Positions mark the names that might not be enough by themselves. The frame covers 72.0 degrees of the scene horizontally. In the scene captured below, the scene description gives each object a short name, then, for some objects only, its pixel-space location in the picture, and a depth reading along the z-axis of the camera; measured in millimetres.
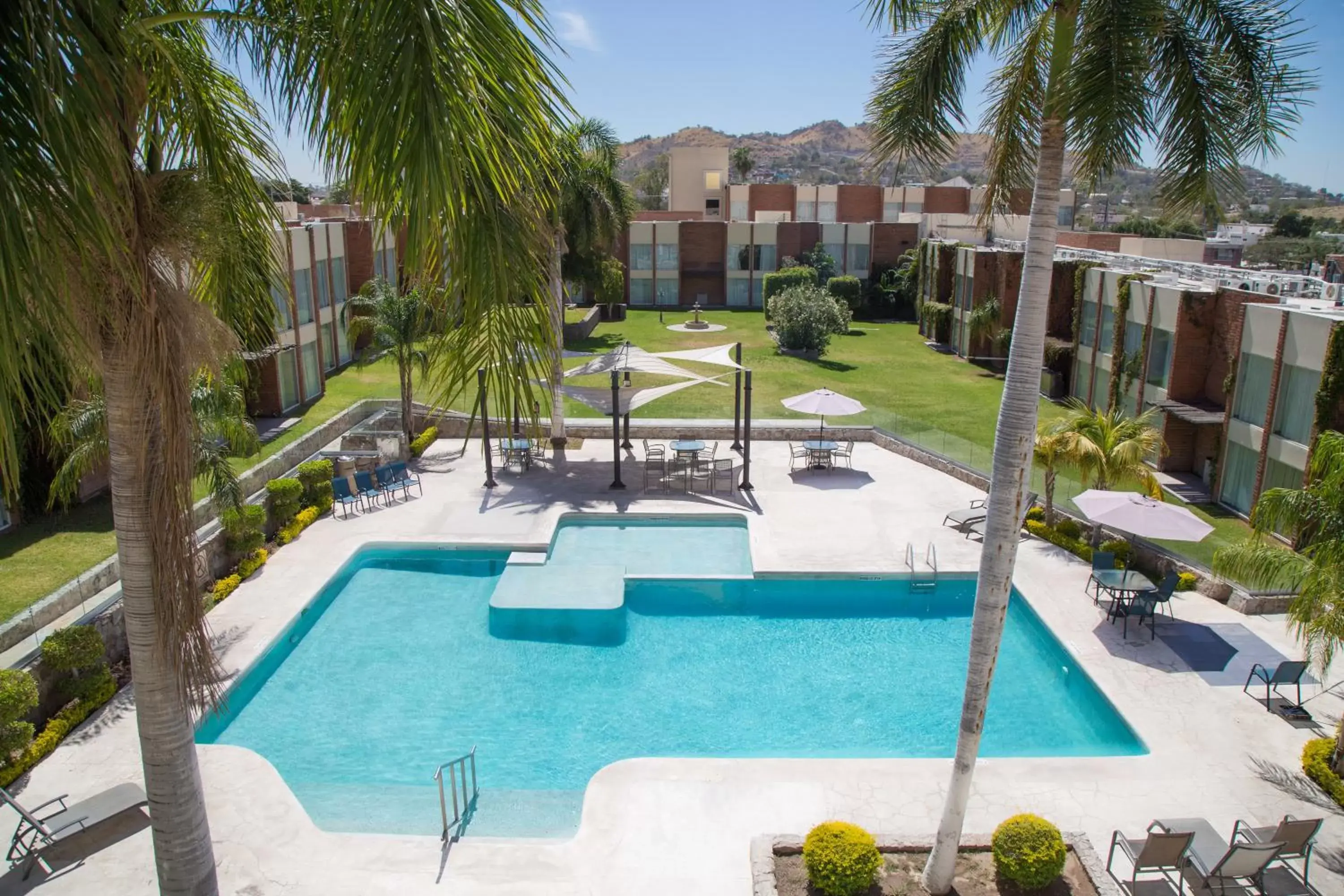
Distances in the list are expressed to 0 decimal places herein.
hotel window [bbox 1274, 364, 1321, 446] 19172
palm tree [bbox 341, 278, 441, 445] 24203
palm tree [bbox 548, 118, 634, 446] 29625
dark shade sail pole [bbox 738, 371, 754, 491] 21469
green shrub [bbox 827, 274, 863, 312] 51688
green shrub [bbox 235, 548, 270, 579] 16797
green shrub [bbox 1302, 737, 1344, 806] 10727
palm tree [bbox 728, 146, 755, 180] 110625
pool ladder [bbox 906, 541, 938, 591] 17281
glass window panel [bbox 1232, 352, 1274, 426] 20984
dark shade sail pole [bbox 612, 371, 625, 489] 21391
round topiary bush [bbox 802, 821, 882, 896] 8445
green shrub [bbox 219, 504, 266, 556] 16438
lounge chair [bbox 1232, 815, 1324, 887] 9148
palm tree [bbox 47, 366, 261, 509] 12898
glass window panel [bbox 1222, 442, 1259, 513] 21312
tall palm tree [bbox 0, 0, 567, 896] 3438
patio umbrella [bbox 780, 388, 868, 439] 22891
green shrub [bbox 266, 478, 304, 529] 18688
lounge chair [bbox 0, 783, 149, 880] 9227
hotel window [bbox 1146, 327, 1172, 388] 25562
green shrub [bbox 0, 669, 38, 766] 10664
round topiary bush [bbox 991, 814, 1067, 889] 8531
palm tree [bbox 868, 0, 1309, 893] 6828
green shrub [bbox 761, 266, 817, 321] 50594
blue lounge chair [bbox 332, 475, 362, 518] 20625
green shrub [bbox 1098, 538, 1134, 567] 17328
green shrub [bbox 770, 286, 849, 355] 40562
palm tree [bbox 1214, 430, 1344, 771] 10180
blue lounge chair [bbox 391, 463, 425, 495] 21750
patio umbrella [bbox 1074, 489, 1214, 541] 14969
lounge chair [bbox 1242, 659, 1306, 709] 12477
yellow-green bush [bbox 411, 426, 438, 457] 24859
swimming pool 12203
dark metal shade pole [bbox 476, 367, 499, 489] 20781
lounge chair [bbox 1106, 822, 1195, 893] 8961
